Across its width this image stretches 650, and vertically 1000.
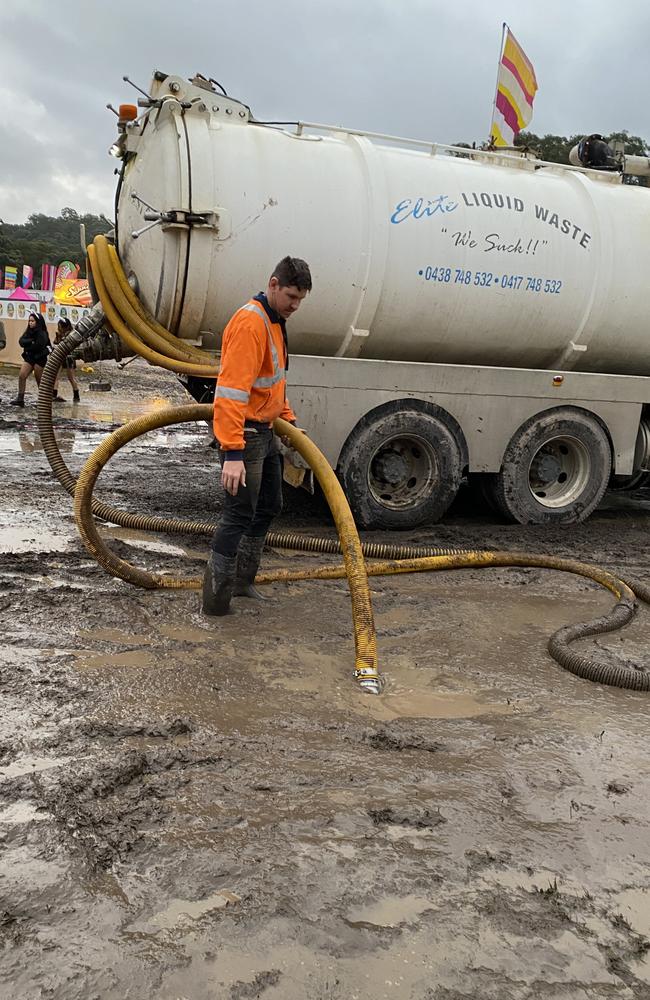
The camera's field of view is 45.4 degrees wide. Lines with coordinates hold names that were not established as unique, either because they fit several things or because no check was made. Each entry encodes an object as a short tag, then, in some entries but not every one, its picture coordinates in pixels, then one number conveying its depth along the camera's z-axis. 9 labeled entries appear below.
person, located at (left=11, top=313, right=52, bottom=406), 12.95
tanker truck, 5.72
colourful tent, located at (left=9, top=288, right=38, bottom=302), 27.06
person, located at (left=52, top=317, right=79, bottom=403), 12.81
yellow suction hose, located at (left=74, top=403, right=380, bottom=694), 3.98
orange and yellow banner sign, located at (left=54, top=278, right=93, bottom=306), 30.17
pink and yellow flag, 12.09
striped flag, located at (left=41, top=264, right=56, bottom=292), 39.38
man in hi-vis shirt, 3.99
